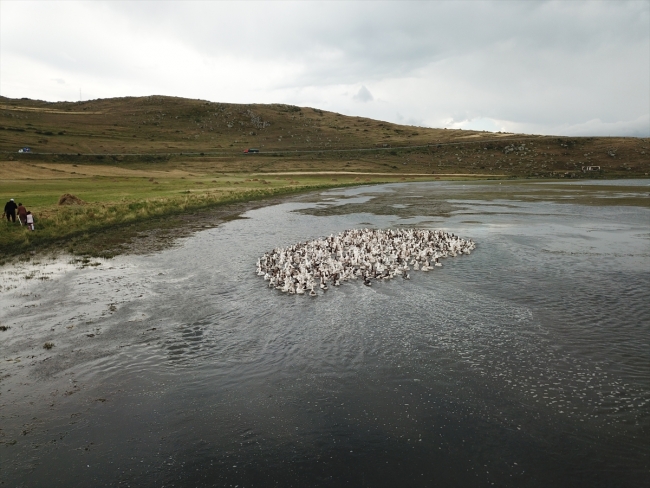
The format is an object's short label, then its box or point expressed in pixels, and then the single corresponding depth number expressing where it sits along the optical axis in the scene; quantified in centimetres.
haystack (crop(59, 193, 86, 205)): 4260
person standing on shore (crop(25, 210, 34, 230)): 3078
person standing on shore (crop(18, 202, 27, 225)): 3169
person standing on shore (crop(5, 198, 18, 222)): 3246
